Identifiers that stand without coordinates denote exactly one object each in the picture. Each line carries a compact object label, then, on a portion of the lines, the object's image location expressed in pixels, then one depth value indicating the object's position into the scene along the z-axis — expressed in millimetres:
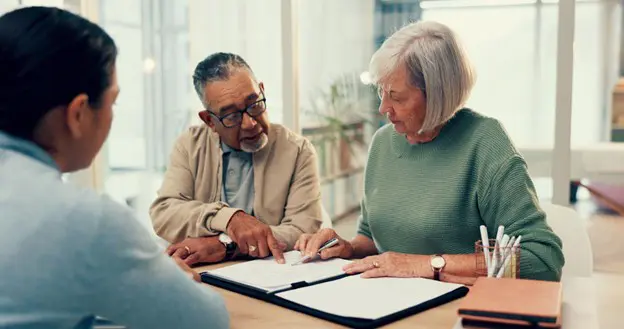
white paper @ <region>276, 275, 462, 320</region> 1217
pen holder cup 1348
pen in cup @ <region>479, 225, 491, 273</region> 1365
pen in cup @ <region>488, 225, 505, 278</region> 1355
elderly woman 1659
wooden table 1176
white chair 1811
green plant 3902
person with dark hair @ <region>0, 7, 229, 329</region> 894
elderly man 2057
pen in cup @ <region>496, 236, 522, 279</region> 1343
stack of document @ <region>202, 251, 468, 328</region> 1203
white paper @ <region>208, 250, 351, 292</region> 1431
